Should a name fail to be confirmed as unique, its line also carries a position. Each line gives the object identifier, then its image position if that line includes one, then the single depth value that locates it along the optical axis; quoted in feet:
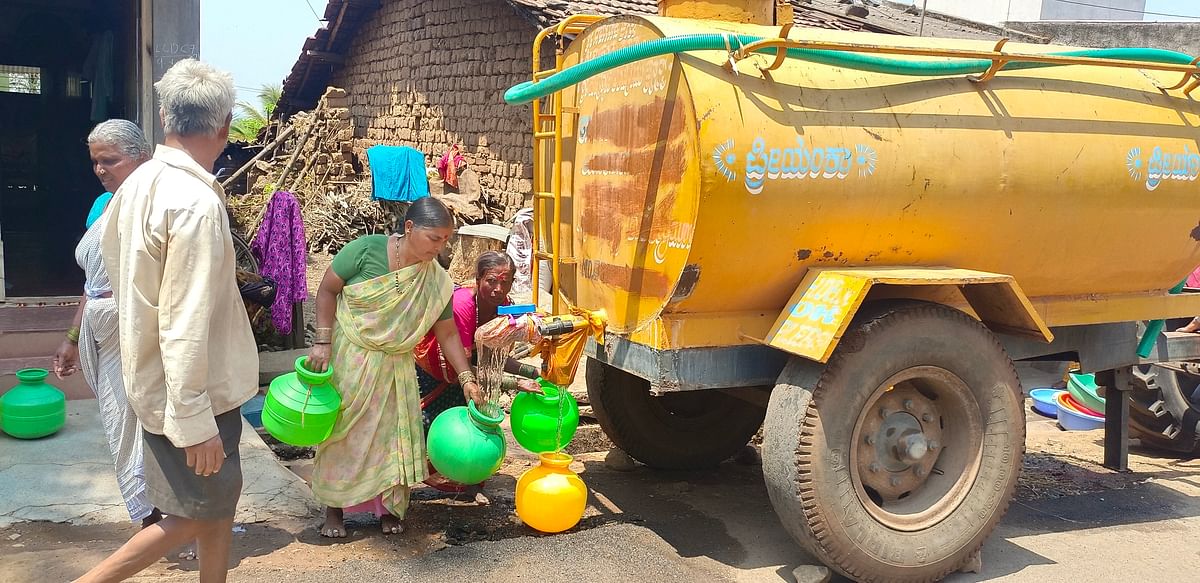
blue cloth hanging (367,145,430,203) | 38.01
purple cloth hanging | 19.56
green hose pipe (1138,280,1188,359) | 15.02
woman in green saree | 12.38
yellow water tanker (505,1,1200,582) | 11.05
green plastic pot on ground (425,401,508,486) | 12.46
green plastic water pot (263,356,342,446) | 11.83
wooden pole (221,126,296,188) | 50.90
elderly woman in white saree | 11.03
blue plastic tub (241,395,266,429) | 17.21
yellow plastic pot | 12.71
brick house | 35.76
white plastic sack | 29.66
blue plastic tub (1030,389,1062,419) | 22.97
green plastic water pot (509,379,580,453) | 12.70
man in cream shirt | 7.98
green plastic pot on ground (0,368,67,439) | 14.03
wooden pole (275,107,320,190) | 47.50
